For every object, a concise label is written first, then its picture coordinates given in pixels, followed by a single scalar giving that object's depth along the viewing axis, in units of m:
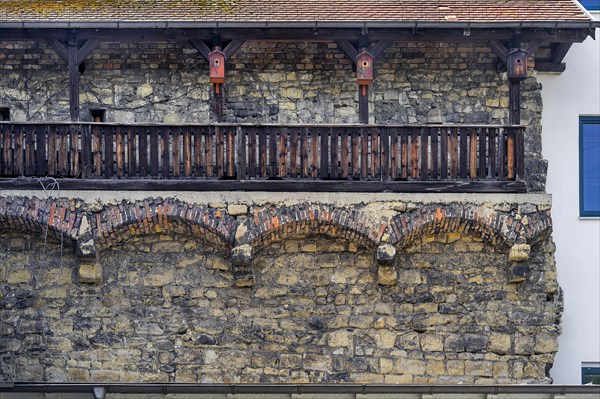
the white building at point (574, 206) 19.94
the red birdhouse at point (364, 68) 18.94
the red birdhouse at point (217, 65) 18.89
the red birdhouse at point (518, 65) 19.03
